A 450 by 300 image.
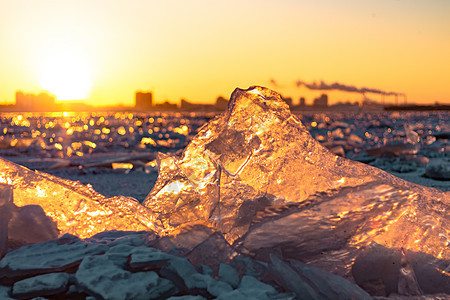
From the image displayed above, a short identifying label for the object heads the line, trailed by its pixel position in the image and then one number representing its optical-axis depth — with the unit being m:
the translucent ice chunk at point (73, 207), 2.03
